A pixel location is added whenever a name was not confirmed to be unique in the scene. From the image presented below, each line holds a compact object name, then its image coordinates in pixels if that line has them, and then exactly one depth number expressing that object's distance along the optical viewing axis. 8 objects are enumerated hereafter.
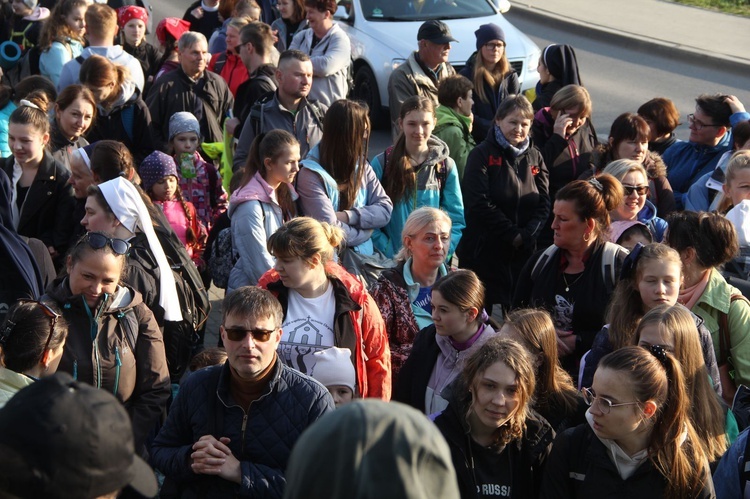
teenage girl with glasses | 8.55
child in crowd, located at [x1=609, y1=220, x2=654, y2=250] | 13.17
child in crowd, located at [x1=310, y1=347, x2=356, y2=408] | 10.56
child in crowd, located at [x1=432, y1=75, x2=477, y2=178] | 16.84
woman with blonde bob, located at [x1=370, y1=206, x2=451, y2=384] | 11.80
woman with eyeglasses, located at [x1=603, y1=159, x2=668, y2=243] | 13.58
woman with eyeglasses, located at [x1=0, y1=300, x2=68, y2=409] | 9.23
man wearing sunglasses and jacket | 8.75
